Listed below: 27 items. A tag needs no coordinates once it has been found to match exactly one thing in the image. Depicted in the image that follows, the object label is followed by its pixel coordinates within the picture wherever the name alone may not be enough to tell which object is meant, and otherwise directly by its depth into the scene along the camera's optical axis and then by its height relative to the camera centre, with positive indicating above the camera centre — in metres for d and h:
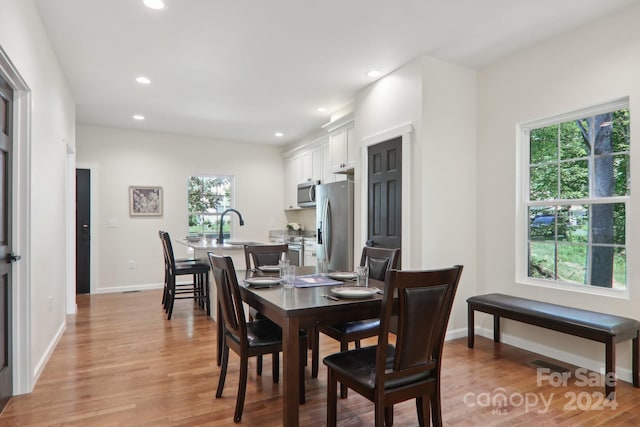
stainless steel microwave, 6.15 +0.34
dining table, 1.83 -0.50
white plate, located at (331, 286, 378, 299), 2.06 -0.45
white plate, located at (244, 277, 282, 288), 2.38 -0.44
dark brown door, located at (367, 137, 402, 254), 3.82 +0.21
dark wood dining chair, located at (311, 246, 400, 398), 2.49 -0.77
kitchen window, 6.81 +0.22
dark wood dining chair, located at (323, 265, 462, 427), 1.66 -0.67
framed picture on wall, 6.29 +0.22
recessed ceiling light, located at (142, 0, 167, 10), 2.63 +1.50
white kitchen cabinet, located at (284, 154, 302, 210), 6.86 +0.66
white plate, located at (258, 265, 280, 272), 2.97 -0.44
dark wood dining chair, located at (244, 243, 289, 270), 3.38 -0.37
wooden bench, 2.46 -0.78
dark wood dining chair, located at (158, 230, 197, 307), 4.89 -0.66
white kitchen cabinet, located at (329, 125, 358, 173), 4.86 +0.87
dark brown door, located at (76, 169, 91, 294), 5.95 -0.28
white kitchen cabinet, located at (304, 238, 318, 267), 5.54 -0.60
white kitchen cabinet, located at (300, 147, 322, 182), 6.12 +0.85
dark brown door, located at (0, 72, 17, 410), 2.33 -0.20
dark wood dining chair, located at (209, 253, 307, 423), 2.14 -0.75
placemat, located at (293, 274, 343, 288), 2.48 -0.47
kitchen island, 4.30 -0.43
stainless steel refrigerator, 4.60 -0.15
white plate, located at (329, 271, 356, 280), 2.67 -0.45
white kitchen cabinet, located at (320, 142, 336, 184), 5.71 +0.78
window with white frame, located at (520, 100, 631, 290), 2.86 +0.14
